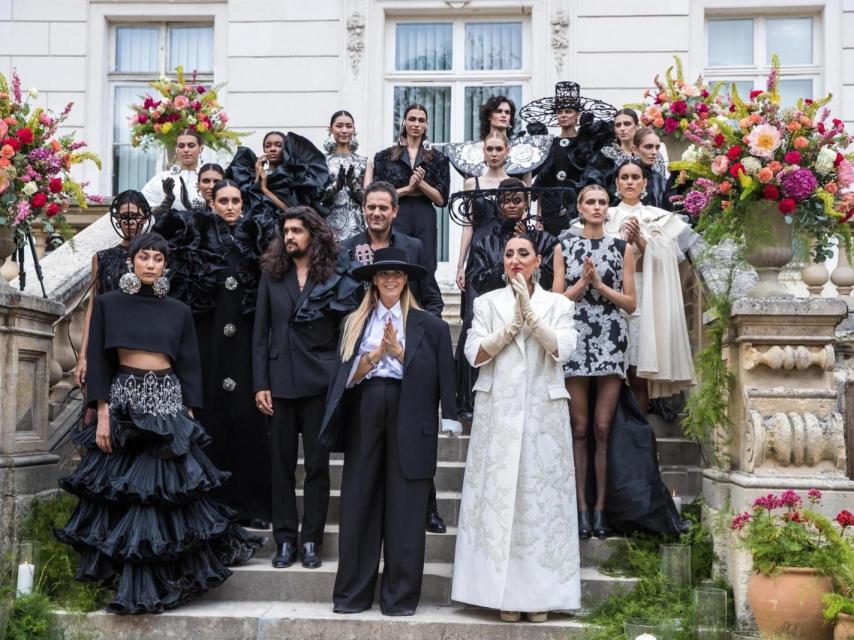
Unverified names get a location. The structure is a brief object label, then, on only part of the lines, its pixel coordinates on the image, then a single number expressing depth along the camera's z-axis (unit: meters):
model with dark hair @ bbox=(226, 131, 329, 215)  8.08
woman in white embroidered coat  5.72
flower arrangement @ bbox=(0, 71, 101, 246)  6.50
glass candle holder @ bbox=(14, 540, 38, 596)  5.88
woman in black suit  5.92
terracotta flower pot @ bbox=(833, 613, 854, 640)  4.88
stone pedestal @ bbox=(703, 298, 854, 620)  5.71
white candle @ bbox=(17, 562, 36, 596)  5.93
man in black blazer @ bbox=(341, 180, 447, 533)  6.79
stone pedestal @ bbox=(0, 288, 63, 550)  6.49
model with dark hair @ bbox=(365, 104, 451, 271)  8.42
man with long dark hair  6.36
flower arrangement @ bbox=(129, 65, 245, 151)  10.14
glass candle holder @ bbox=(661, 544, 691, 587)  5.81
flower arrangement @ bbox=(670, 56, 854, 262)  5.90
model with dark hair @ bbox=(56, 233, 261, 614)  5.88
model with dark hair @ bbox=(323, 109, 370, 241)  8.36
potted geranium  5.16
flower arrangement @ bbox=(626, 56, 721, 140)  9.41
